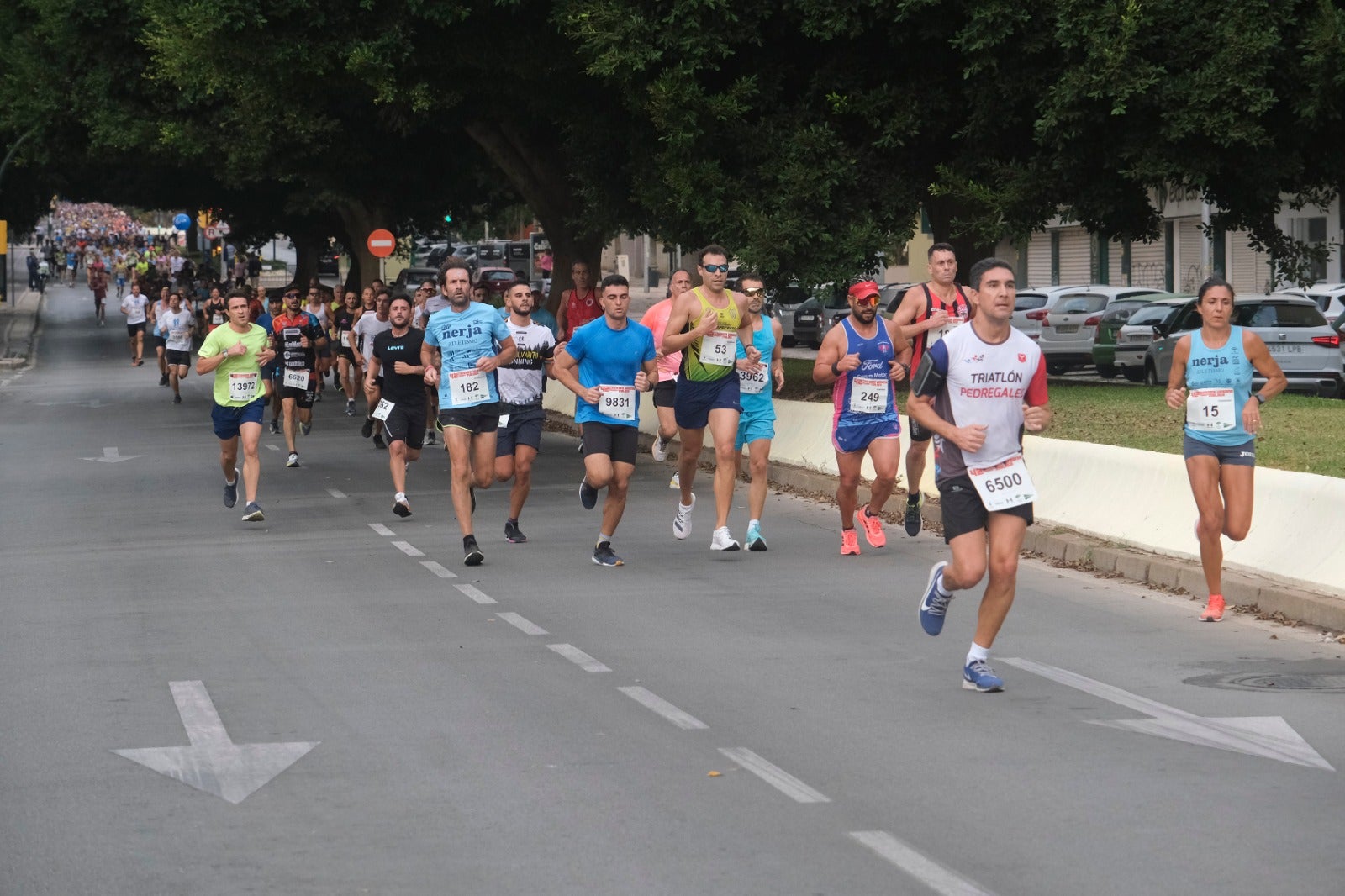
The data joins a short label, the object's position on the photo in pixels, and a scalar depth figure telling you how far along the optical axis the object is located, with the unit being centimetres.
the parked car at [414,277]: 6362
